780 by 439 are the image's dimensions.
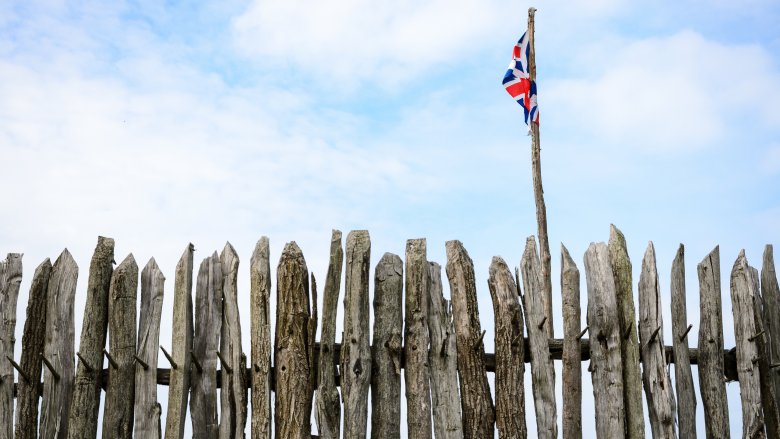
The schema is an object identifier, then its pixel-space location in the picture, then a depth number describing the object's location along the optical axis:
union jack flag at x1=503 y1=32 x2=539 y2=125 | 12.30
